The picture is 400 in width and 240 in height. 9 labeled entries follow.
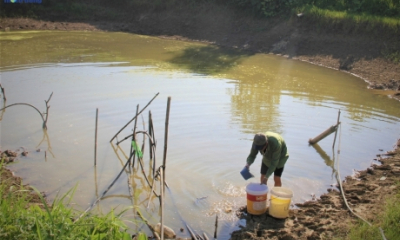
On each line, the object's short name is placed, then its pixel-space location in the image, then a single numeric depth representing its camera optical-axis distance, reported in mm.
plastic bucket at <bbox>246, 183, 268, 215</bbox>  5969
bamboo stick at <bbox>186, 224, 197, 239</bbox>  5426
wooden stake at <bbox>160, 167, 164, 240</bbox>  4820
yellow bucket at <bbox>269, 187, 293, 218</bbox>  5930
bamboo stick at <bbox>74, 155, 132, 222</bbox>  6776
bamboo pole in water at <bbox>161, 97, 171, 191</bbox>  5746
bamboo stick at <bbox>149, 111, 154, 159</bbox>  6965
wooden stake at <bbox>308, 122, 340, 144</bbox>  8916
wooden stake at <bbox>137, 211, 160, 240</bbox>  5285
